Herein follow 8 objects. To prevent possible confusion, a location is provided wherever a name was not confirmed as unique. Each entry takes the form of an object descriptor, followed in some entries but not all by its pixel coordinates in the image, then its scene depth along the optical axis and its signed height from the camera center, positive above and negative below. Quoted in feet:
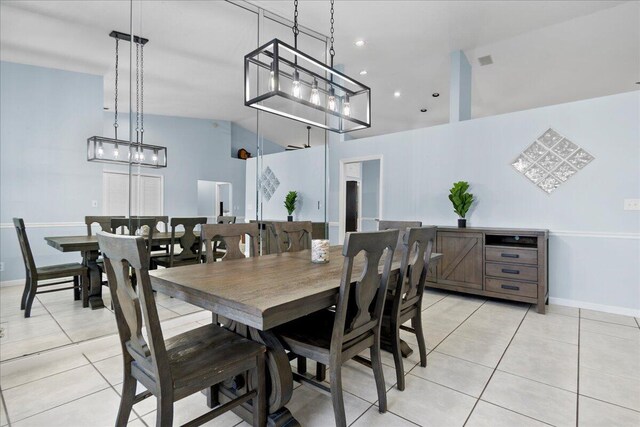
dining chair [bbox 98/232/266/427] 3.92 -2.21
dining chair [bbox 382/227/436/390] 6.43 -1.90
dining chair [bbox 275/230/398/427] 4.96 -2.19
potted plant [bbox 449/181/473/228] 13.75 +0.50
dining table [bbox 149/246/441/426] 4.16 -1.24
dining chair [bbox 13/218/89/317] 7.56 -1.84
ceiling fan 14.39 +3.30
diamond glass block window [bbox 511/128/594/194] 11.85 +2.03
